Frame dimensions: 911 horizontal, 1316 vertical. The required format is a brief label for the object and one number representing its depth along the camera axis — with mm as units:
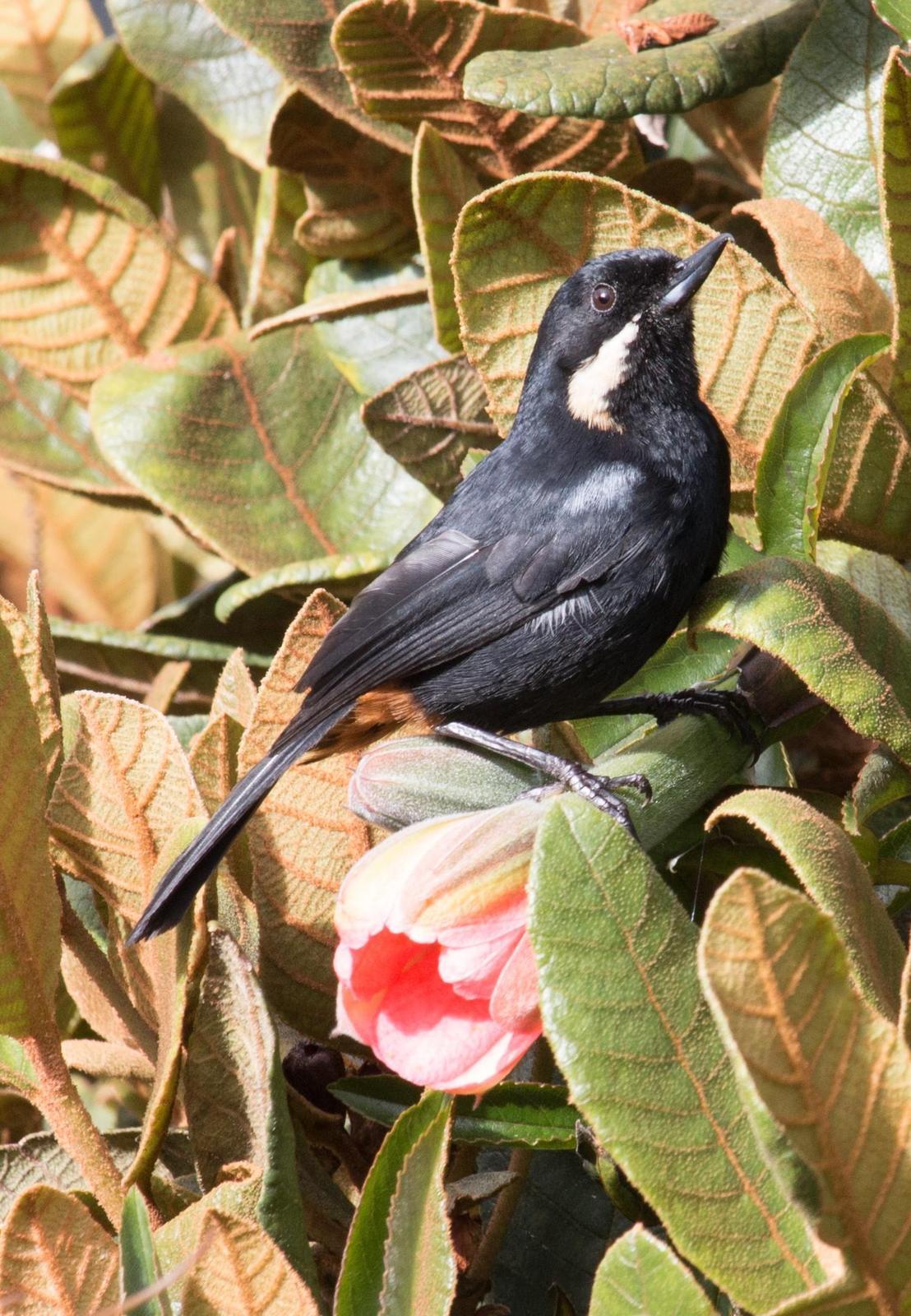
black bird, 4001
